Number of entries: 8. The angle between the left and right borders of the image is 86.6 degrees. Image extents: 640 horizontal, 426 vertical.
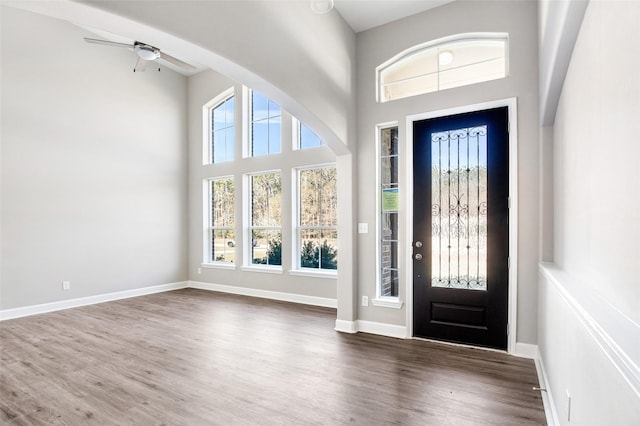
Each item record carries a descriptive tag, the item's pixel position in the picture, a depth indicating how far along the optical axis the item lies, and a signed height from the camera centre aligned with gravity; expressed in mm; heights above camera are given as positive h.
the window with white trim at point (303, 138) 5778 +1349
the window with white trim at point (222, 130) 7070 +1835
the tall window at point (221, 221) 7014 -105
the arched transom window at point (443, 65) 3648 +1741
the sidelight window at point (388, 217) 4191 -15
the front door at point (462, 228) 3494 -129
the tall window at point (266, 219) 6262 -57
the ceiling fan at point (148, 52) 3951 +1974
